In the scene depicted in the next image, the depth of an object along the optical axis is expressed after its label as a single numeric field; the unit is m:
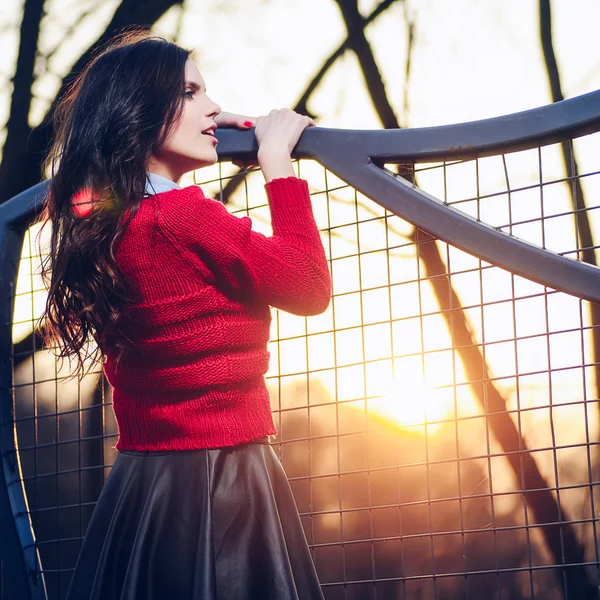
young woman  2.73
